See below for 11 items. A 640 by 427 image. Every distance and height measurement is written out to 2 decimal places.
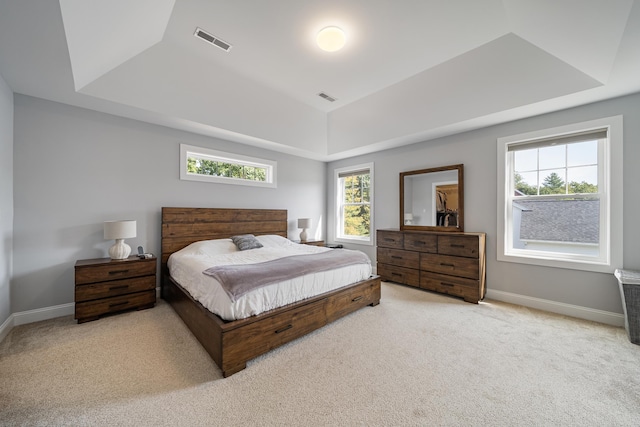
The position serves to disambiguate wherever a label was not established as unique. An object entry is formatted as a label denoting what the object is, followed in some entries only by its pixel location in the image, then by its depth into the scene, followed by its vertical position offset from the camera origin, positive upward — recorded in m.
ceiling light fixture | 2.59 +1.89
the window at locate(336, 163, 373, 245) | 5.19 +0.22
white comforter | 2.01 -0.67
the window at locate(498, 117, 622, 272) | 2.73 +0.23
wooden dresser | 3.35 -0.71
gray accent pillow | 3.60 -0.44
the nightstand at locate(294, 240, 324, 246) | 4.82 -0.58
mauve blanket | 1.99 -0.54
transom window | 3.87 +0.80
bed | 1.88 -0.92
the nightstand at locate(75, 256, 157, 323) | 2.64 -0.85
